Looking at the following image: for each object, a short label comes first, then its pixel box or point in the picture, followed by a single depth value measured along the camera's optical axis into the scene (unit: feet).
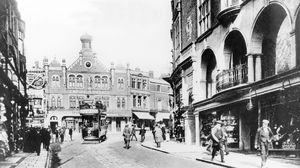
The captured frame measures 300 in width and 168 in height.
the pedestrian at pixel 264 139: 43.45
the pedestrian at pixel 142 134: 109.95
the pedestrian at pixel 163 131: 113.19
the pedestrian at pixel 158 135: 83.20
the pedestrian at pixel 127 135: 83.20
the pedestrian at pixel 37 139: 62.70
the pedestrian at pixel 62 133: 113.80
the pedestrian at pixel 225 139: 52.90
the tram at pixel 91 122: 103.18
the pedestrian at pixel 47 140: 74.69
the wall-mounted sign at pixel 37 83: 70.68
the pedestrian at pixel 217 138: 51.85
